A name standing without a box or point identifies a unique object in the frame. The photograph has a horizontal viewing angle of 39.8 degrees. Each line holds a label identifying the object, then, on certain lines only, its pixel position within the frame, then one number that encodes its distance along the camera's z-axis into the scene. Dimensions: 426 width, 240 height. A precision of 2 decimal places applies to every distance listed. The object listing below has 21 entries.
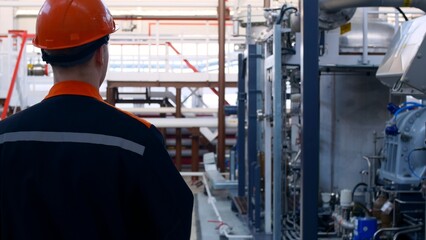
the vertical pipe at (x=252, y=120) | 6.04
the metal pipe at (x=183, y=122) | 10.03
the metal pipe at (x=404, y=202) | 4.66
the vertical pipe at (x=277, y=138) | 4.62
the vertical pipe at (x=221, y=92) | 8.59
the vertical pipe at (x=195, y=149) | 10.64
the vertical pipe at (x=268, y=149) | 5.39
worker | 1.38
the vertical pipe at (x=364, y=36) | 5.38
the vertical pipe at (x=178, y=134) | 10.52
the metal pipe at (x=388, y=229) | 4.29
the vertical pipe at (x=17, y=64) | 7.72
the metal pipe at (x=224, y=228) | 5.63
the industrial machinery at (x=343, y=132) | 4.61
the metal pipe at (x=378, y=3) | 3.58
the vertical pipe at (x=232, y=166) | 8.21
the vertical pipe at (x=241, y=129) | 7.25
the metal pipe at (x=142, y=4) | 10.08
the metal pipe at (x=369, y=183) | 5.29
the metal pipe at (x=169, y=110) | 10.41
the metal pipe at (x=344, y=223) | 4.60
